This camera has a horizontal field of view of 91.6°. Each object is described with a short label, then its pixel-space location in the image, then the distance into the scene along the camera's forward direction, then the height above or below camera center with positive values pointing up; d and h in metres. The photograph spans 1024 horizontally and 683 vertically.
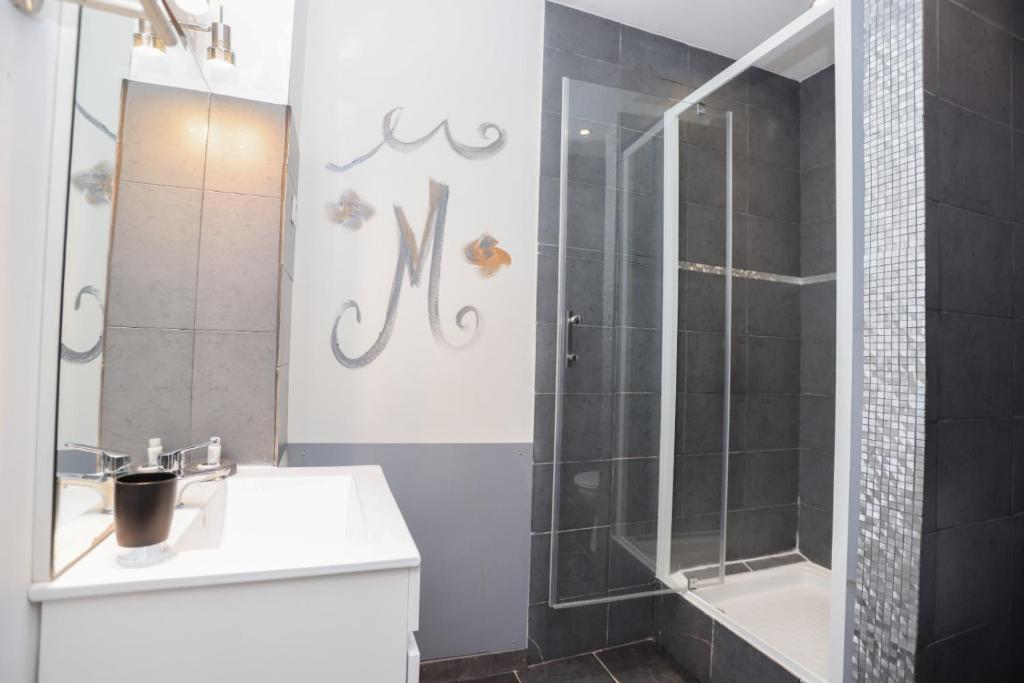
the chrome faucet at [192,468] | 1.17 -0.32
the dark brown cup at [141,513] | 0.77 -0.26
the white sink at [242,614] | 0.71 -0.41
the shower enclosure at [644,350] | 1.85 +0.04
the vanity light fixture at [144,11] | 0.71 +0.48
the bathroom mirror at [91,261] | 0.77 +0.14
